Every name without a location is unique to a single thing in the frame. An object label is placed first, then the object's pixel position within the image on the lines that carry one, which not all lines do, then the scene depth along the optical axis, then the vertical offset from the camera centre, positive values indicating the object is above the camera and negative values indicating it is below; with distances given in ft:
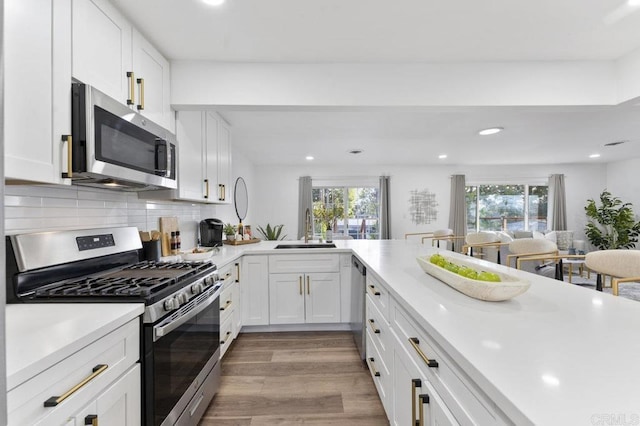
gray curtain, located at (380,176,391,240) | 22.98 +0.40
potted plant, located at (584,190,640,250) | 20.16 -0.73
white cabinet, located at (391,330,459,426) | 2.98 -2.10
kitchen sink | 11.00 -1.09
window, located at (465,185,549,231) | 23.79 +0.58
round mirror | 16.20 +1.02
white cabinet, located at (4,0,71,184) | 3.32 +1.54
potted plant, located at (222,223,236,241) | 11.71 -0.65
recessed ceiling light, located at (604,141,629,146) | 15.47 +3.65
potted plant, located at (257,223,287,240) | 16.47 -0.98
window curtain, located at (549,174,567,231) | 22.75 +0.84
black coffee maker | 10.43 -0.54
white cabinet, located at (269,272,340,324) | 9.78 -2.65
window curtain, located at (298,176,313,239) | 22.94 +1.42
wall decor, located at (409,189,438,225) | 23.66 +0.70
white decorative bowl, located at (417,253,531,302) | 3.47 -0.87
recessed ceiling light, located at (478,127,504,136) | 12.78 +3.61
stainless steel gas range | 3.91 -1.05
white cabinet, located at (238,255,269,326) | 9.73 -2.37
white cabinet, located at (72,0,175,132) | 4.42 +2.72
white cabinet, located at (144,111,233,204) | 7.42 +1.64
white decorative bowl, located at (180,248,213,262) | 7.20 -0.95
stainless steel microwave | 4.21 +1.15
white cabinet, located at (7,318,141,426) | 2.37 -1.56
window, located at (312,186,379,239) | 23.71 +0.74
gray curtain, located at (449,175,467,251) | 23.22 +0.75
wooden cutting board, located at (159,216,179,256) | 7.93 -0.40
